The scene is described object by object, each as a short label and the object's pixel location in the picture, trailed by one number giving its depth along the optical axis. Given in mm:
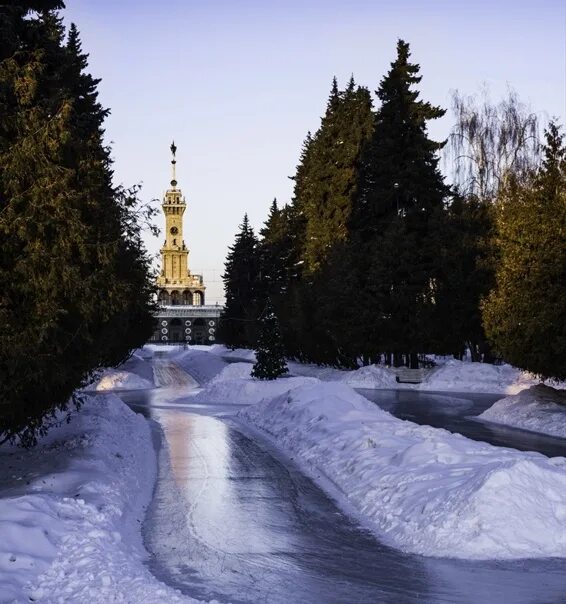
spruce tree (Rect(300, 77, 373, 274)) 48531
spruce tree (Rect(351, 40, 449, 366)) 39375
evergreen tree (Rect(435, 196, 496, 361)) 36781
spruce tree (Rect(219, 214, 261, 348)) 74375
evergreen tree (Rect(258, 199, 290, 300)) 64375
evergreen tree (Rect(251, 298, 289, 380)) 32375
